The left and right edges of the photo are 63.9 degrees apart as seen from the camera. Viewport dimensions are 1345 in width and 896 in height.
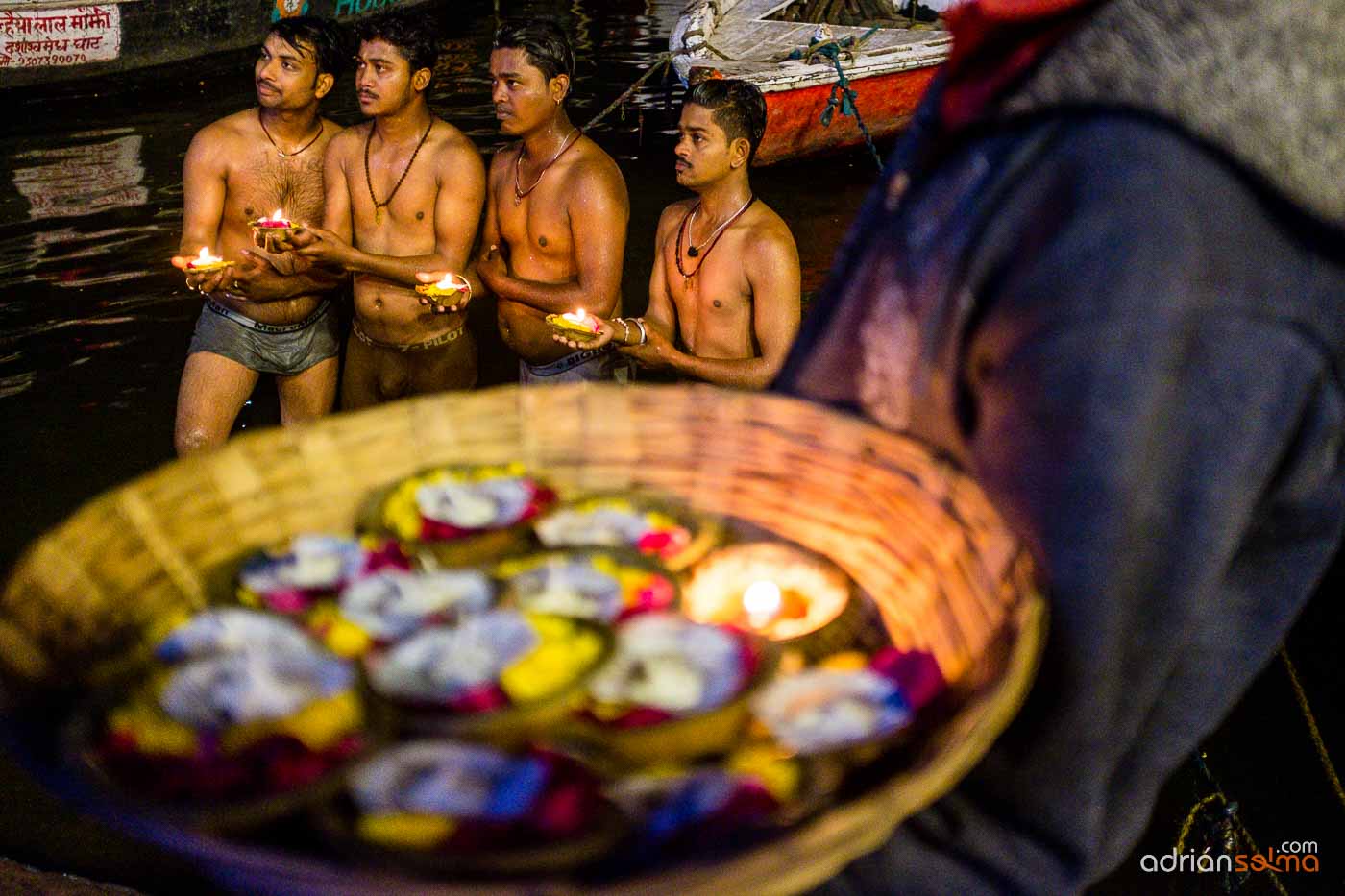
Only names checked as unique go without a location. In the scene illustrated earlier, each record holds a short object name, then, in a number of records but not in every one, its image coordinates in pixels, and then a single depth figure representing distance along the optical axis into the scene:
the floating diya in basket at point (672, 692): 1.66
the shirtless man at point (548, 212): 5.43
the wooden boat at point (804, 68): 11.66
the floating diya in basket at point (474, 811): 1.38
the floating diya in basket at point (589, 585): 1.97
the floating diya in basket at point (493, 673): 1.66
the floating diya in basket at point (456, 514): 2.14
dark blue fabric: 1.32
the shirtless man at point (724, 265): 4.91
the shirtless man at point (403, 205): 5.68
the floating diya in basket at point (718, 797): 1.44
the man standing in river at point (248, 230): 5.71
